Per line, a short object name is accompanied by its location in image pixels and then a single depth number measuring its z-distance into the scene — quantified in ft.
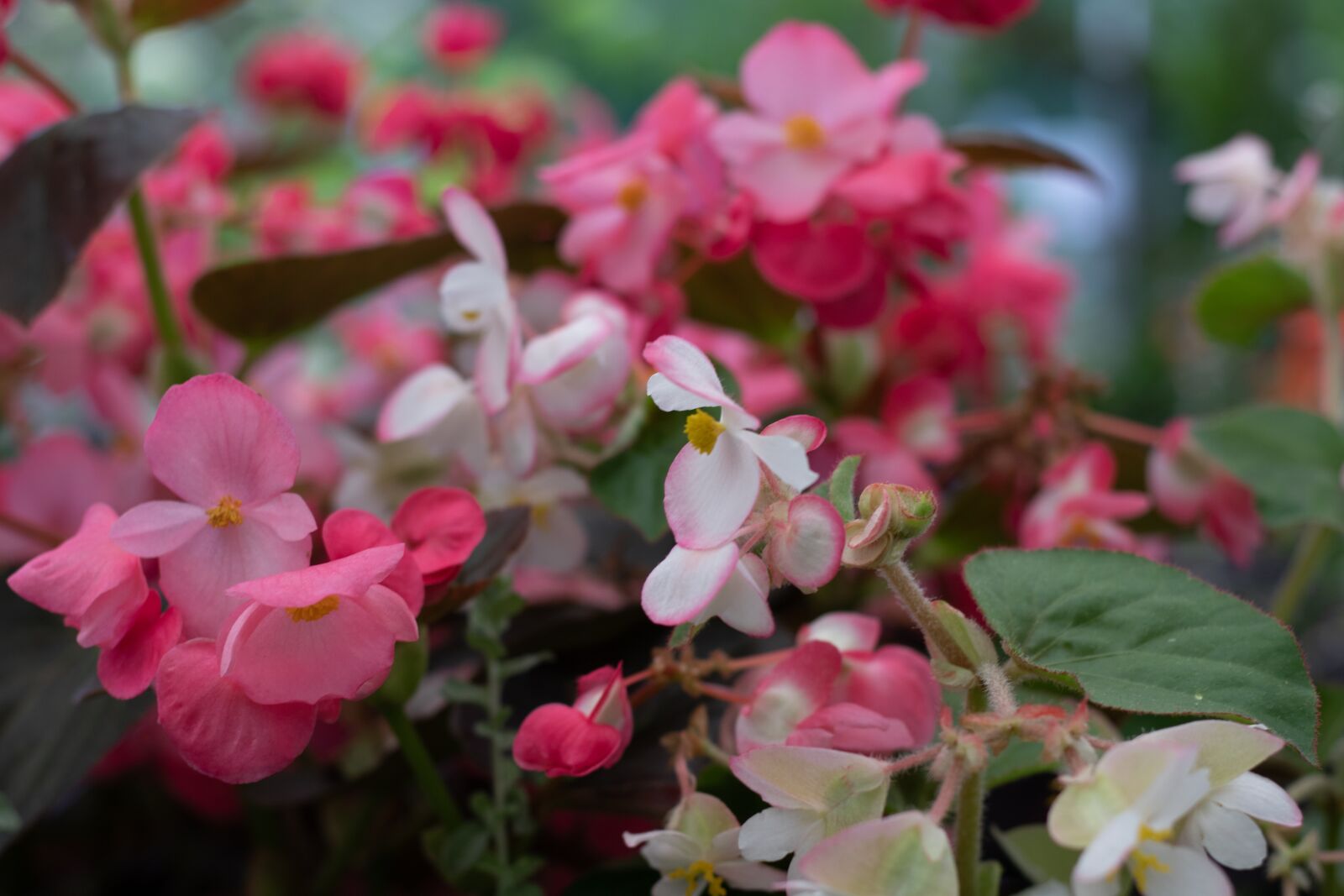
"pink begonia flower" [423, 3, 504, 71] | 3.44
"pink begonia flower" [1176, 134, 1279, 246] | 1.98
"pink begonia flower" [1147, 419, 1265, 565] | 1.90
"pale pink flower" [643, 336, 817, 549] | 1.48
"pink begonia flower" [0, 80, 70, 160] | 1.94
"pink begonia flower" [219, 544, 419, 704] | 1.49
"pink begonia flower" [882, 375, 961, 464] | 1.94
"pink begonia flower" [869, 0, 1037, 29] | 1.97
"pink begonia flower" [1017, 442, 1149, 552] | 1.78
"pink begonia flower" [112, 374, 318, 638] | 1.52
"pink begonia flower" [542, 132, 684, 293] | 1.84
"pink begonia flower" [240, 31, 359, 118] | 3.49
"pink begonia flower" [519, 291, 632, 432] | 1.67
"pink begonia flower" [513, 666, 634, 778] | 1.54
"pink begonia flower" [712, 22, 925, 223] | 1.83
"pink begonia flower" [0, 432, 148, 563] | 1.92
